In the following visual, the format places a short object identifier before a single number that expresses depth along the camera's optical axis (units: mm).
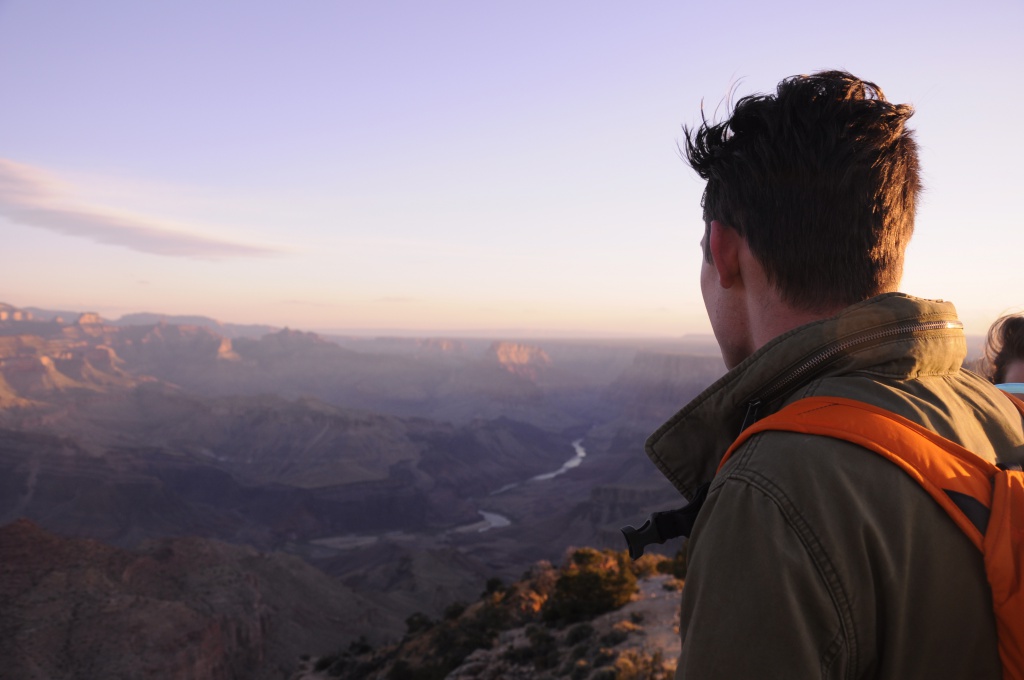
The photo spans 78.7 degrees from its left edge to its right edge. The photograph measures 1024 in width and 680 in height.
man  1061
